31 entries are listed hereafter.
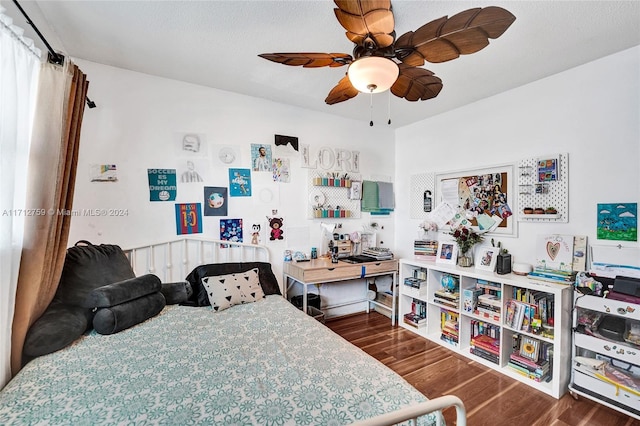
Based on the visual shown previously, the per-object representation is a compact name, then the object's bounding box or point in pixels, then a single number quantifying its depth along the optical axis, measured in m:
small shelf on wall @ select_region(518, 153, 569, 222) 2.19
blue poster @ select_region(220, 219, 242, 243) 2.62
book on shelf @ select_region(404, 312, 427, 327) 2.87
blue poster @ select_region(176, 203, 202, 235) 2.44
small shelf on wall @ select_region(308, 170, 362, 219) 3.08
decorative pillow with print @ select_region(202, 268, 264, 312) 2.10
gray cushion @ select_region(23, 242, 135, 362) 1.37
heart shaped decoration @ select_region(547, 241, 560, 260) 2.21
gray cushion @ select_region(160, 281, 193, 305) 2.15
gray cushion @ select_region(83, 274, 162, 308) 1.63
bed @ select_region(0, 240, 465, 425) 0.97
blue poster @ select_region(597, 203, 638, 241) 1.87
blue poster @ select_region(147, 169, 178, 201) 2.34
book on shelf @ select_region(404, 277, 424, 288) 2.89
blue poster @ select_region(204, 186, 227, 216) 2.55
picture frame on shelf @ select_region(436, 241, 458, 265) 2.77
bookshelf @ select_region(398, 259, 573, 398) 1.96
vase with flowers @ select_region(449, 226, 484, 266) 2.64
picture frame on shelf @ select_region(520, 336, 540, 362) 2.11
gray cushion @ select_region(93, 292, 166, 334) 1.60
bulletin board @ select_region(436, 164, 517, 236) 2.53
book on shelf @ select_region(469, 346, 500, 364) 2.27
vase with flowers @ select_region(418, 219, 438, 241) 3.10
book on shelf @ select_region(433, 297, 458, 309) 2.58
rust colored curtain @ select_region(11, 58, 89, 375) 1.35
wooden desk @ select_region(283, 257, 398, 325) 2.62
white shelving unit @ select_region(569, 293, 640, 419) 1.68
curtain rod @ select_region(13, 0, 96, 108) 1.44
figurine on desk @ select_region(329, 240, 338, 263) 2.94
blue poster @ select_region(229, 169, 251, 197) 2.67
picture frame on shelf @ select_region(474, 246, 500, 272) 2.49
